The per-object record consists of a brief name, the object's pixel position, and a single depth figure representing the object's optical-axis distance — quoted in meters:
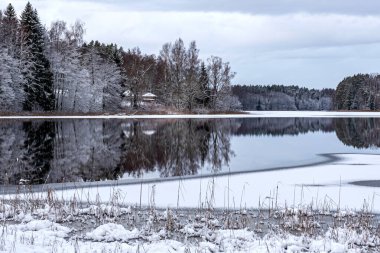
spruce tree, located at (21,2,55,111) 65.69
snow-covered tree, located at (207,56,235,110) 100.81
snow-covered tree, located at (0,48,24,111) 59.41
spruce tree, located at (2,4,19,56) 64.69
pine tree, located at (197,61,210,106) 96.44
